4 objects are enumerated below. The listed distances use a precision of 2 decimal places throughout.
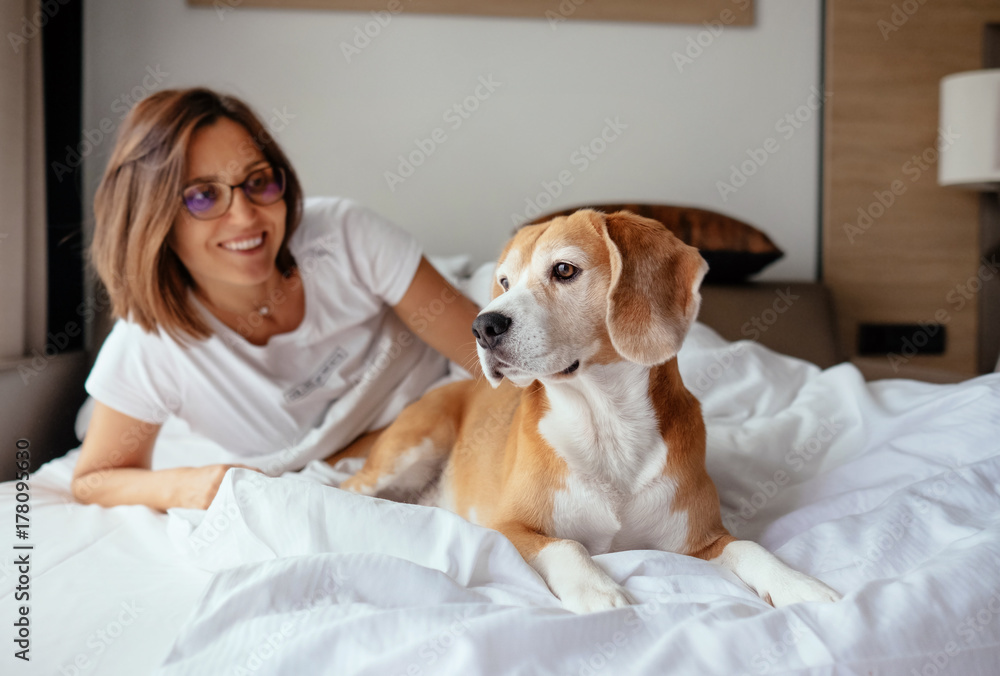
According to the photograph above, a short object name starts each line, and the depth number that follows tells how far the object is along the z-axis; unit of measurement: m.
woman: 1.59
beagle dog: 1.04
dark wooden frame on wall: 2.72
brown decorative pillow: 2.52
